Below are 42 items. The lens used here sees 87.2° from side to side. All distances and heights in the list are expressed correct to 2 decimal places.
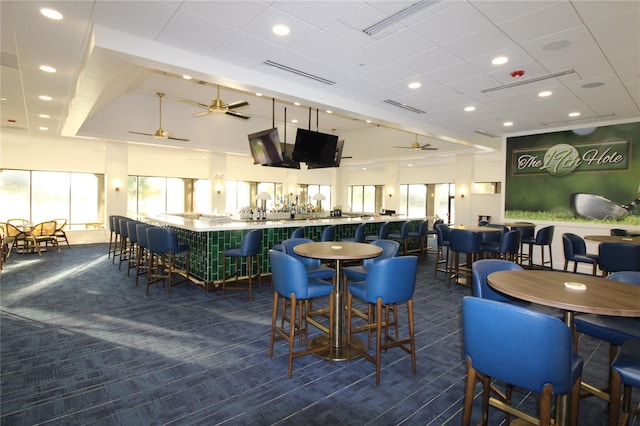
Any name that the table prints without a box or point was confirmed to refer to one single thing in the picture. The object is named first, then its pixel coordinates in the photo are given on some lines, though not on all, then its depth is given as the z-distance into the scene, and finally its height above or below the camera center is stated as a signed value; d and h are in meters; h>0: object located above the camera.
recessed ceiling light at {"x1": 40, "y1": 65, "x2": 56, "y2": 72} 4.43 +1.75
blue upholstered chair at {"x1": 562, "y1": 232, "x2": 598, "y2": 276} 5.51 -0.64
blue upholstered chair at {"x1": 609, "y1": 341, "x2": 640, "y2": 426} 1.72 -0.82
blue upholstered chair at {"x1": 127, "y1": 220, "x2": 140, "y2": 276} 5.89 -0.59
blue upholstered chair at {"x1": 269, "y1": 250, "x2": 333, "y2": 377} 2.75 -0.70
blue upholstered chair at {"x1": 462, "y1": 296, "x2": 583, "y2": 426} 1.57 -0.69
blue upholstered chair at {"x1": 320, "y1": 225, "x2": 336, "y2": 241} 5.77 -0.50
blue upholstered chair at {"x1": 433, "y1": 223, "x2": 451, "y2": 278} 6.52 -0.53
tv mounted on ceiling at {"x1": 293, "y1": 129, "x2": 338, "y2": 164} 6.81 +1.21
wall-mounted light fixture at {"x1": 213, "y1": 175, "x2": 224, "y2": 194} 11.58 +0.72
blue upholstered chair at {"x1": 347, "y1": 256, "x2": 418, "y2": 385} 2.68 -0.67
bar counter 5.18 -0.56
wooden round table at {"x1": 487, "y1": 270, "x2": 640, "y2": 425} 1.78 -0.49
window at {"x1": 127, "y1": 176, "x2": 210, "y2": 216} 12.27 +0.28
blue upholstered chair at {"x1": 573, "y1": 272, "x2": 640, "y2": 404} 2.15 -0.76
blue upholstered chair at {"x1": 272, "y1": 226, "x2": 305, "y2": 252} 5.37 -0.46
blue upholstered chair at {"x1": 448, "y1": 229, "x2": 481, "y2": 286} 5.39 -0.57
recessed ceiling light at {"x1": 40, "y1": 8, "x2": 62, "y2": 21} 3.20 +1.80
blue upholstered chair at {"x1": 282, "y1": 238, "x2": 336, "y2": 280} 3.51 -0.64
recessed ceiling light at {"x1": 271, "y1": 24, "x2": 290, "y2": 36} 3.52 +1.86
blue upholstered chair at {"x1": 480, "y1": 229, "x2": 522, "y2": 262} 5.49 -0.55
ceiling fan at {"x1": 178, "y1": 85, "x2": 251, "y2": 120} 5.60 +1.63
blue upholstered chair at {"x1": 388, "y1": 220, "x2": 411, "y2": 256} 7.56 -0.61
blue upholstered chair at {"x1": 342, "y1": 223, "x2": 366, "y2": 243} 6.37 -0.53
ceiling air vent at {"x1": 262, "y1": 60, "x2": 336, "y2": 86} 4.50 +1.89
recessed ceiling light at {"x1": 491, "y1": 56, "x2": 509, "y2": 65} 4.15 +1.87
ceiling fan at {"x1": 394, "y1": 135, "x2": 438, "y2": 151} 9.29 +1.76
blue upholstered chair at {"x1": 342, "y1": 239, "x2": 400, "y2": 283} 3.35 -0.61
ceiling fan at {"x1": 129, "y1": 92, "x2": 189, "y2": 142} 7.63 +1.55
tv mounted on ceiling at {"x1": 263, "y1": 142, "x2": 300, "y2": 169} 7.41 +0.98
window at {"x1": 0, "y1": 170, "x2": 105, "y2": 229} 9.89 +0.09
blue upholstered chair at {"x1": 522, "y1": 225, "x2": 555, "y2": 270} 6.74 -0.56
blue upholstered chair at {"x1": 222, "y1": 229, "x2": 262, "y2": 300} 4.78 -0.68
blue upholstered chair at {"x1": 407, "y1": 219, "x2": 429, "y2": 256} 7.81 -0.59
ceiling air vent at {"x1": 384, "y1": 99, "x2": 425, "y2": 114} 6.12 +1.91
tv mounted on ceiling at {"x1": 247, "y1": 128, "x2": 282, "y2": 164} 6.62 +1.17
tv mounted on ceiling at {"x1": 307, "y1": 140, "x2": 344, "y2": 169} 7.50 +1.02
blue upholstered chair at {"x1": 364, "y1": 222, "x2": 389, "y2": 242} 6.93 -0.57
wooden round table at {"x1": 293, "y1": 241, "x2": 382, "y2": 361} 2.94 -0.44
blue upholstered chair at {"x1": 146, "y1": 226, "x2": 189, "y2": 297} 4.83 -0.60
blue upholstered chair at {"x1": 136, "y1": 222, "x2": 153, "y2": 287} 5.25 -0.62
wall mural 6.75 +0.79
